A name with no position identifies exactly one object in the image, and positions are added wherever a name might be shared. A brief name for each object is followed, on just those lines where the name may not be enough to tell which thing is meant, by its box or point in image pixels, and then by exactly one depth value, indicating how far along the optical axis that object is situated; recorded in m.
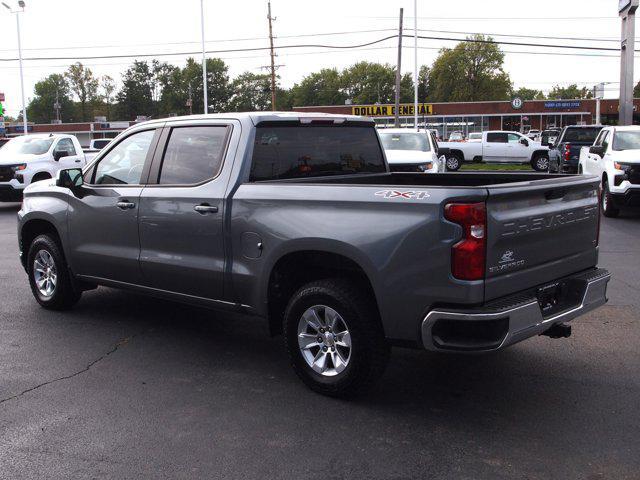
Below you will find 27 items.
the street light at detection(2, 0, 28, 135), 36.47
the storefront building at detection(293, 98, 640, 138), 71.94
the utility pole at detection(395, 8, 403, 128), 39.82
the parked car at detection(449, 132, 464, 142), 58.50
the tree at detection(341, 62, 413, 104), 132.62
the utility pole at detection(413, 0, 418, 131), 40.26
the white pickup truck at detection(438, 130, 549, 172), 31.55
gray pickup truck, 3.71
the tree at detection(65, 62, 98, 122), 137.38
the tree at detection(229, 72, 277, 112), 133.62
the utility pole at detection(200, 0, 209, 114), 39.25
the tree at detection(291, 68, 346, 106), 136.00
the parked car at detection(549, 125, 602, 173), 22.09
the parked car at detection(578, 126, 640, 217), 12.73
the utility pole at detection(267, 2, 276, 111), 54.84
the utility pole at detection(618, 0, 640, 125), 22.43
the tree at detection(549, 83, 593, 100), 147.25
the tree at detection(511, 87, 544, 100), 154.20
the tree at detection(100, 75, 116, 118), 140.62
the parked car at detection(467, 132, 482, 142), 41.97
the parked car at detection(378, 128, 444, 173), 14.71
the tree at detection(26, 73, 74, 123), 140.12
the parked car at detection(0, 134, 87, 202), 16.45
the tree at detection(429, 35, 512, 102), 107.31
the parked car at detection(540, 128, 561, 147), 26.65
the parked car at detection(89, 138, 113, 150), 33.34
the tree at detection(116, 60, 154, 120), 128.62
